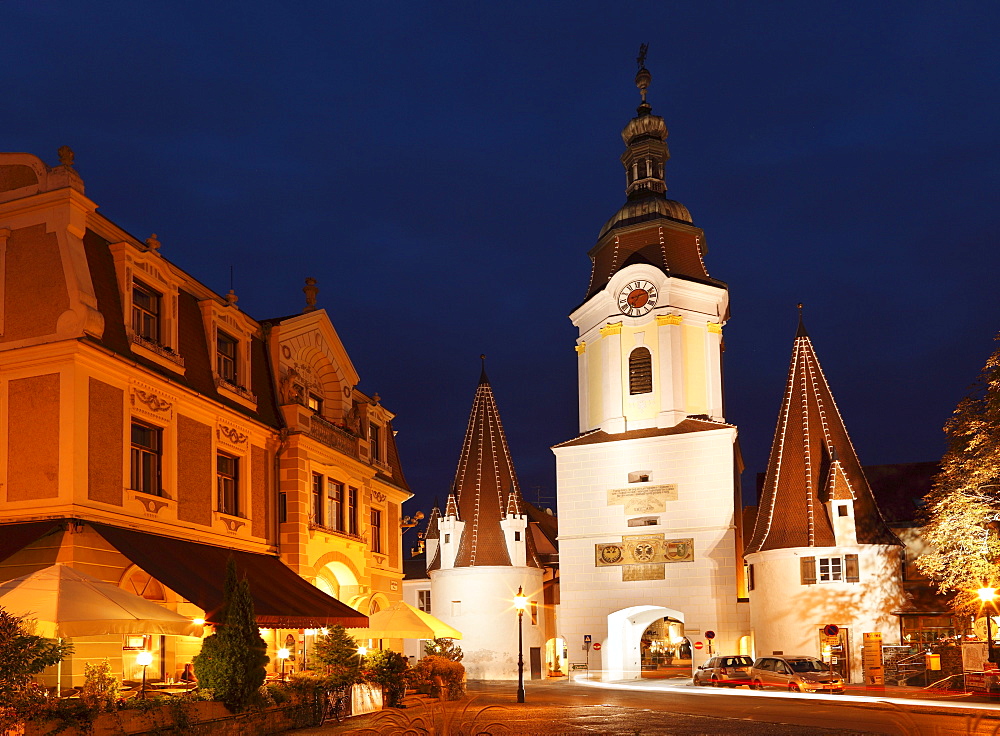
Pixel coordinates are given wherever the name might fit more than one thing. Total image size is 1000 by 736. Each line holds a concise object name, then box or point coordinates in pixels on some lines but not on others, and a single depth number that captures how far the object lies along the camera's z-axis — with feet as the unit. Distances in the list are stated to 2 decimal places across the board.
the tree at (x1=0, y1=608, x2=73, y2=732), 45.62
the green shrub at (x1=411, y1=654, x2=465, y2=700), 98.32
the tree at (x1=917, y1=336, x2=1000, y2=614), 113.50
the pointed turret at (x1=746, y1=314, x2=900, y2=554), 151.02
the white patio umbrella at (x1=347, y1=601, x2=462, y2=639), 95.04
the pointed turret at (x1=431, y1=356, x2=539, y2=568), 185.78
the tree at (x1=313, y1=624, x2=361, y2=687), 80.07
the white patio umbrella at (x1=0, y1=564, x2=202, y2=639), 53.62
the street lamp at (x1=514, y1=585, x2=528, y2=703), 104.94
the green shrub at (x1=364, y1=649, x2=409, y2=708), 86.63
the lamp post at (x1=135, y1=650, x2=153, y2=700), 65.61
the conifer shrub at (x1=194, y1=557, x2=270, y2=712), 61.31
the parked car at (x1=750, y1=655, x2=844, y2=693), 118.73
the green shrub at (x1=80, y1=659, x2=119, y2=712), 51.06
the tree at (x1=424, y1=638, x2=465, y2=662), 139.53
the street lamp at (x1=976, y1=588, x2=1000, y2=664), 107.65
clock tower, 168.96
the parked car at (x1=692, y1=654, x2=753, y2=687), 128.67
